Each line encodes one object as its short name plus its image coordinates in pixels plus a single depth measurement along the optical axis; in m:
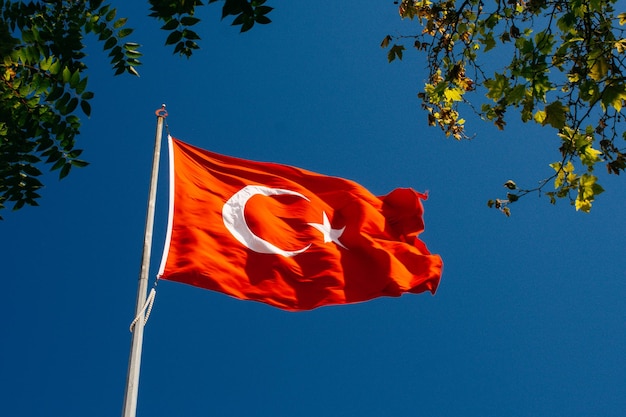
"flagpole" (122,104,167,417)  6.30
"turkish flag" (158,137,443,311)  8.32
